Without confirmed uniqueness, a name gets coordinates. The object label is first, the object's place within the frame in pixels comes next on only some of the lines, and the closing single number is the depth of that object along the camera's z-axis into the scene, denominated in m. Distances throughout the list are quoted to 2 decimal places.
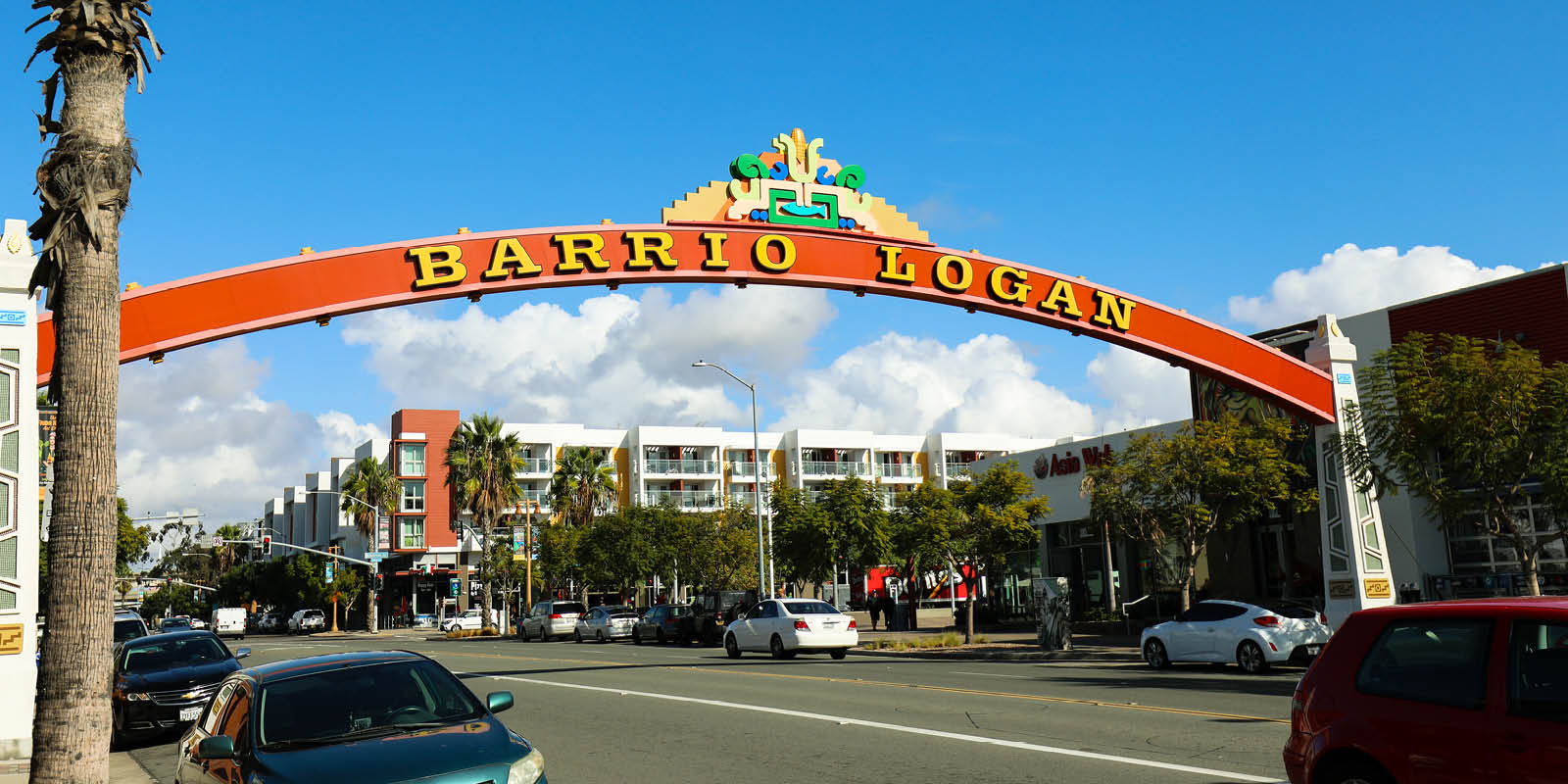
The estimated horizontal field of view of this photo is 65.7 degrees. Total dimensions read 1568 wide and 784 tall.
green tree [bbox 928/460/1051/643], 34.34
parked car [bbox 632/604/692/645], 43.12
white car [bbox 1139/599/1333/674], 21.61
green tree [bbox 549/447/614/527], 70.06
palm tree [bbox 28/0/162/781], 9.19
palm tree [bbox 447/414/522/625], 64.94
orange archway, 16.92
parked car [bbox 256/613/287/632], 87.06
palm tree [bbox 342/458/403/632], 80.38
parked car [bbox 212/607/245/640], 80.44
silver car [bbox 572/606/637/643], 46.72
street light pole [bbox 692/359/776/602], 40.03
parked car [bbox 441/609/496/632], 70.06
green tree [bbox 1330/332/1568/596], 17.84
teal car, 6.77
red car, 6.04
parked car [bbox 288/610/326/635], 80.06
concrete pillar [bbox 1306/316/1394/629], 21.45
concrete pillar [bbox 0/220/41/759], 14.23
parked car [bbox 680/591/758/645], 41.62
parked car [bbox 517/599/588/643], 51.03
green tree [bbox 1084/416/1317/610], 28.84
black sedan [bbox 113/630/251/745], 16.17
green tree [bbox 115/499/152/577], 57.62
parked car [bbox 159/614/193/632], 53.00
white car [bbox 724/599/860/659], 29.42
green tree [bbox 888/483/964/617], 34.50
